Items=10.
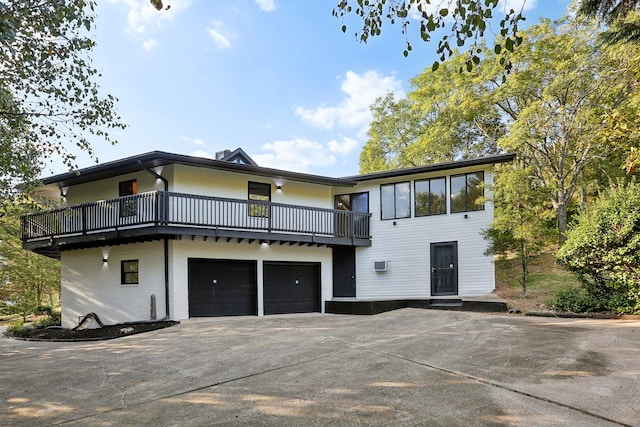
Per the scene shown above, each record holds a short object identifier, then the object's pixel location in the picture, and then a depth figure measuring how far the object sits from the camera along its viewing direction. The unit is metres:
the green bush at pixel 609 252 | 9.69
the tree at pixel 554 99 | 13.98
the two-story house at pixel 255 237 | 12.88
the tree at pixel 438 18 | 3.39
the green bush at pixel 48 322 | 16.81
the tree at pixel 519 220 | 12.80
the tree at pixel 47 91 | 6.61
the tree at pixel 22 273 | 19.36
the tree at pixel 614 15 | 7.54
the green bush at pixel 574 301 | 10.74
